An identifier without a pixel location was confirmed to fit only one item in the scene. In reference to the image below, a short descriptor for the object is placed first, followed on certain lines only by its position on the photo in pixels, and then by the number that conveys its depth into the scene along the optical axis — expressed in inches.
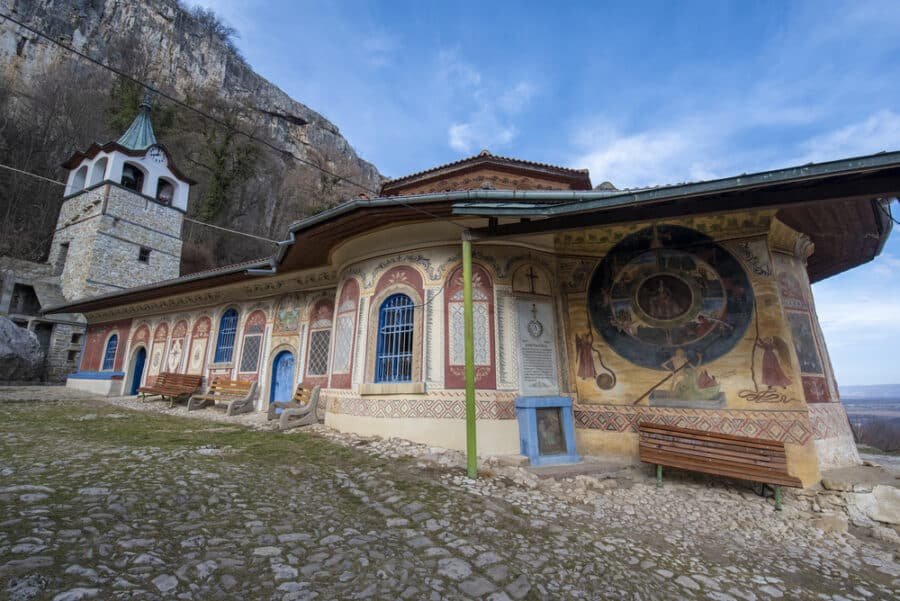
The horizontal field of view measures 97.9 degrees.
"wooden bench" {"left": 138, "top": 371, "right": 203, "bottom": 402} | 469.4
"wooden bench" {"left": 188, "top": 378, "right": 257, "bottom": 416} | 421.1
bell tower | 771.4
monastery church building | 209.9
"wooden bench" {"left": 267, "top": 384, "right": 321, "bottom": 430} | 316.6
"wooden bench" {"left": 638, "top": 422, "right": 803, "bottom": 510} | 180.1
